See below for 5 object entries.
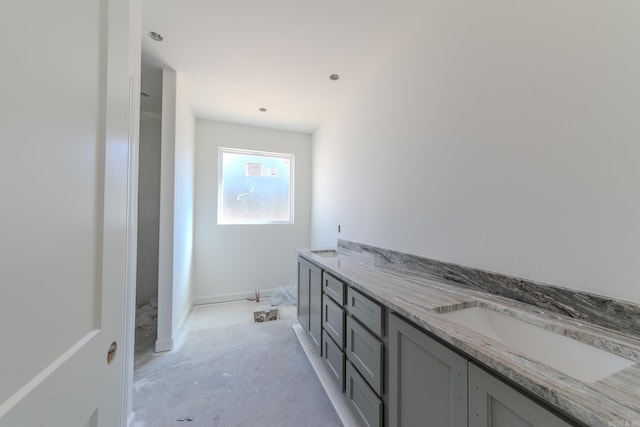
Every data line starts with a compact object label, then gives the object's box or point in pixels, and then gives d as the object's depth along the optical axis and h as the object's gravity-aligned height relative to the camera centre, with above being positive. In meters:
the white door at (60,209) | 0.39 +0.00
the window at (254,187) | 3.62 +0.43
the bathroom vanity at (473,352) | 0.59 -0.46
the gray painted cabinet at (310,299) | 2.03 -0.81
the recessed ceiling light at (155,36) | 1.84 +1.40
